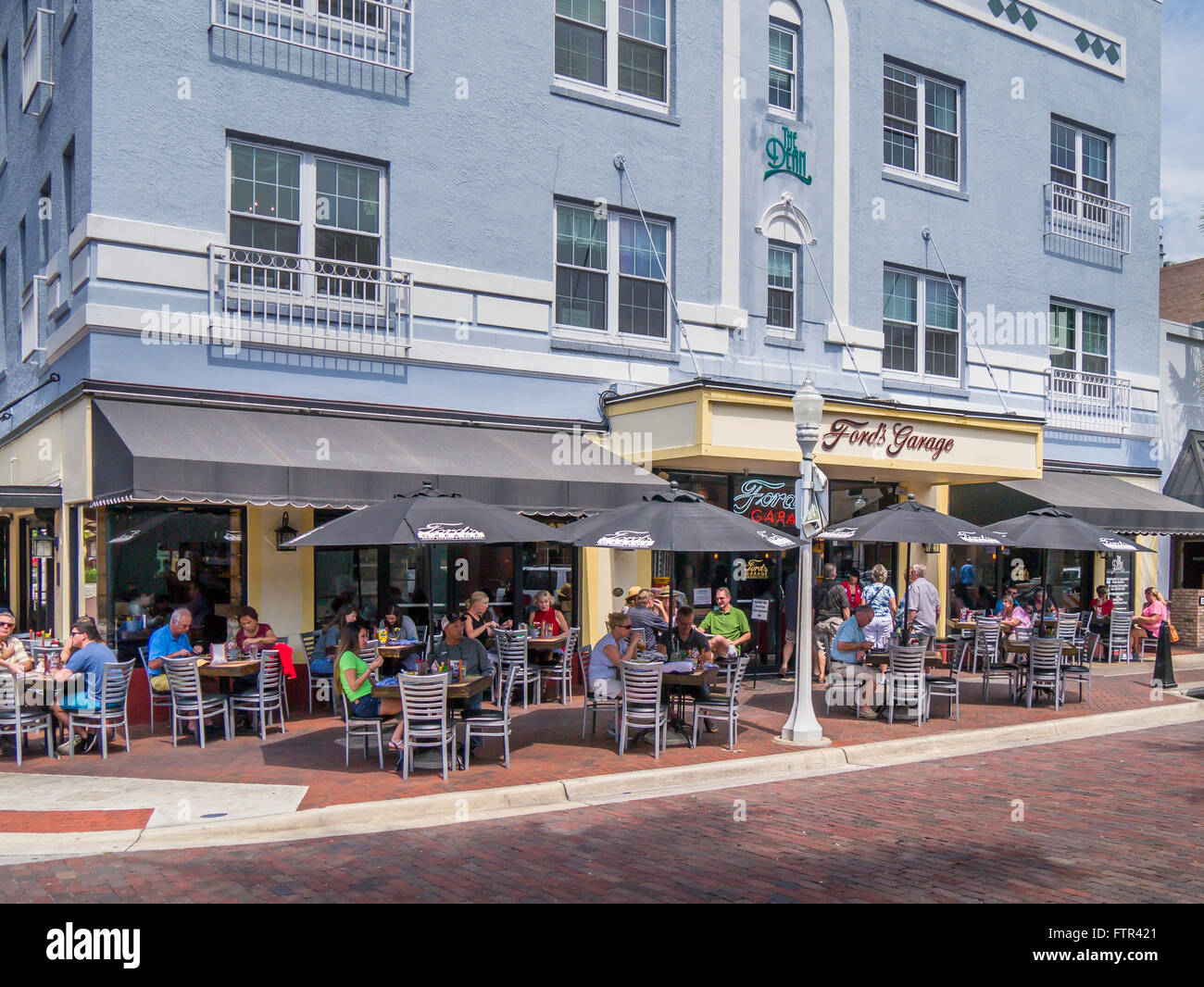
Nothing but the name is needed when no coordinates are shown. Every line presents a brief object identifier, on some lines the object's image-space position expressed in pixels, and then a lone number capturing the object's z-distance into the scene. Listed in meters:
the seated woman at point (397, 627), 13.09
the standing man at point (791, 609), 16.81
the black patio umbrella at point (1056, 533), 15.05
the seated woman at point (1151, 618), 20.39
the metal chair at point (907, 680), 13.07
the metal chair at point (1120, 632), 20.08
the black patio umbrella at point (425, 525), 10.04
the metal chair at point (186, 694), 11.17
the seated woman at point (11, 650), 11.12
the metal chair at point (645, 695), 10.91
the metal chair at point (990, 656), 15.12
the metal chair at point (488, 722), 10.27
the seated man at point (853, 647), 13.42
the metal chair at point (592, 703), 12.02
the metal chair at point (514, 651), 13.69
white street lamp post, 11.42
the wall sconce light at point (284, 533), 13.39
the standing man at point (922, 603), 15.44
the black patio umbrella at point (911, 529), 13.85
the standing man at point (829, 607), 16.09
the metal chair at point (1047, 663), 14.33
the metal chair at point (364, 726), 10.23
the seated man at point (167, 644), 11.84
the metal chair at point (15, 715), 10.45
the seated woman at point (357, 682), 10.30
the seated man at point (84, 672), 10.73
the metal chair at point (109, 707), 10.77
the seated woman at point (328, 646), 12.78
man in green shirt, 13.49
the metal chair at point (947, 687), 13.62
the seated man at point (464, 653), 10.59
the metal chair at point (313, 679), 13.28
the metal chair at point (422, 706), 9.77
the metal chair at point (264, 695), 11.67
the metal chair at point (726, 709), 11.34
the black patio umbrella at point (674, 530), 10.90
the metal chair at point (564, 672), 14.27
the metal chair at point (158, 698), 12.07
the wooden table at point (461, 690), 10.05
